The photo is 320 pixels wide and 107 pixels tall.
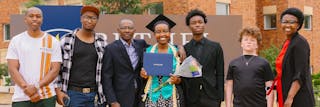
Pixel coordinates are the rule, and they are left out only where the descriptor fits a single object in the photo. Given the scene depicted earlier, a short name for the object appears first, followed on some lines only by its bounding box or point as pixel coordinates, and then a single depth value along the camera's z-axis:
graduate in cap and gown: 5.93
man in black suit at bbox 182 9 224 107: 6.20
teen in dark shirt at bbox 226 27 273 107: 5.64
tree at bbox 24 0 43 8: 20.06
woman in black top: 5.28
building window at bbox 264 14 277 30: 24.01
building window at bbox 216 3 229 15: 20.45
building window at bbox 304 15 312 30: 24.42
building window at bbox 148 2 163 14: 19.59
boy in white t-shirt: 5.57
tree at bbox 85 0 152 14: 17.69
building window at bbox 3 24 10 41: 28.09
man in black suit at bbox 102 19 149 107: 6.04
